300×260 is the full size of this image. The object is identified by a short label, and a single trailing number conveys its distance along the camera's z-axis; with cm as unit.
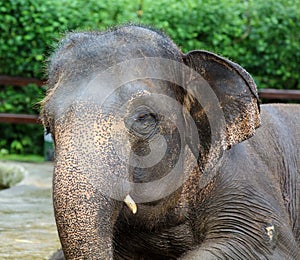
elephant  597
